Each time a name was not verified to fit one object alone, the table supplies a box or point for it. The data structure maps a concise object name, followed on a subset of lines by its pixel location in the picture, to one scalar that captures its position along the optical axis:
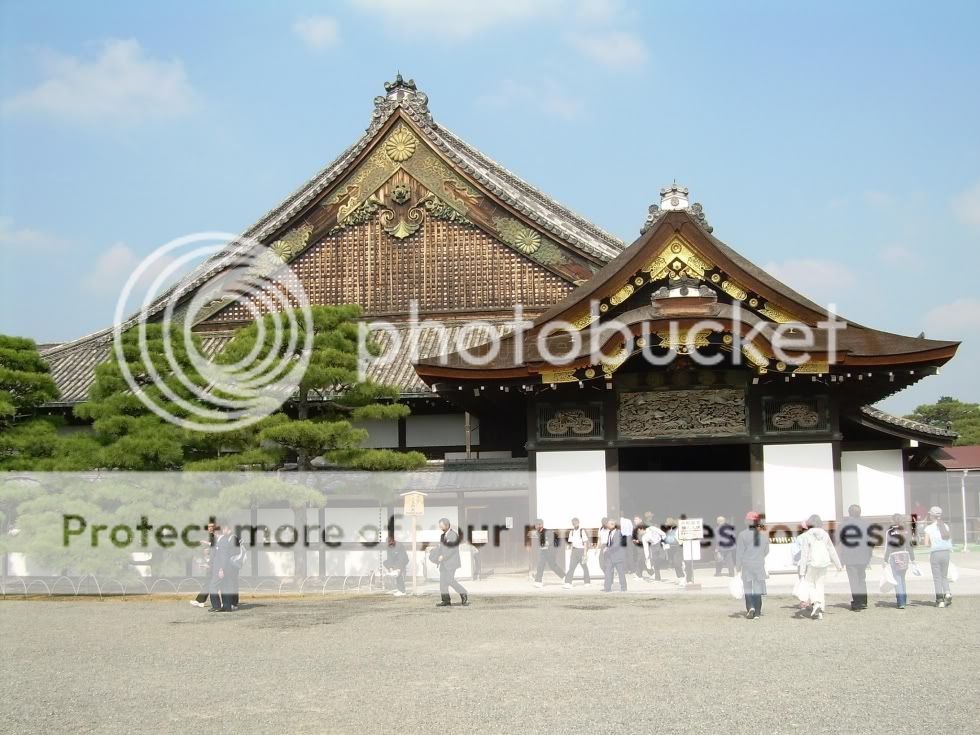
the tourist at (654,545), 20.32
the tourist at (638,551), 21.16
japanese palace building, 20.83
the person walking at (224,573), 17.06
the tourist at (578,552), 19.70
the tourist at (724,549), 21.25
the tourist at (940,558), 15.12
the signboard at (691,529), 18.77
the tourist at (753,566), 14.15
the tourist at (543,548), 20.38
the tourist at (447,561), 16.86
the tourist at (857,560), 15.10
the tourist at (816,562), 13.94
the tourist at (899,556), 14.75
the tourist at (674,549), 19.91
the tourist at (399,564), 19.91
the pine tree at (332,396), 20.39
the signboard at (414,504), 19.23
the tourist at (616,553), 18.42
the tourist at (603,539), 19.14
